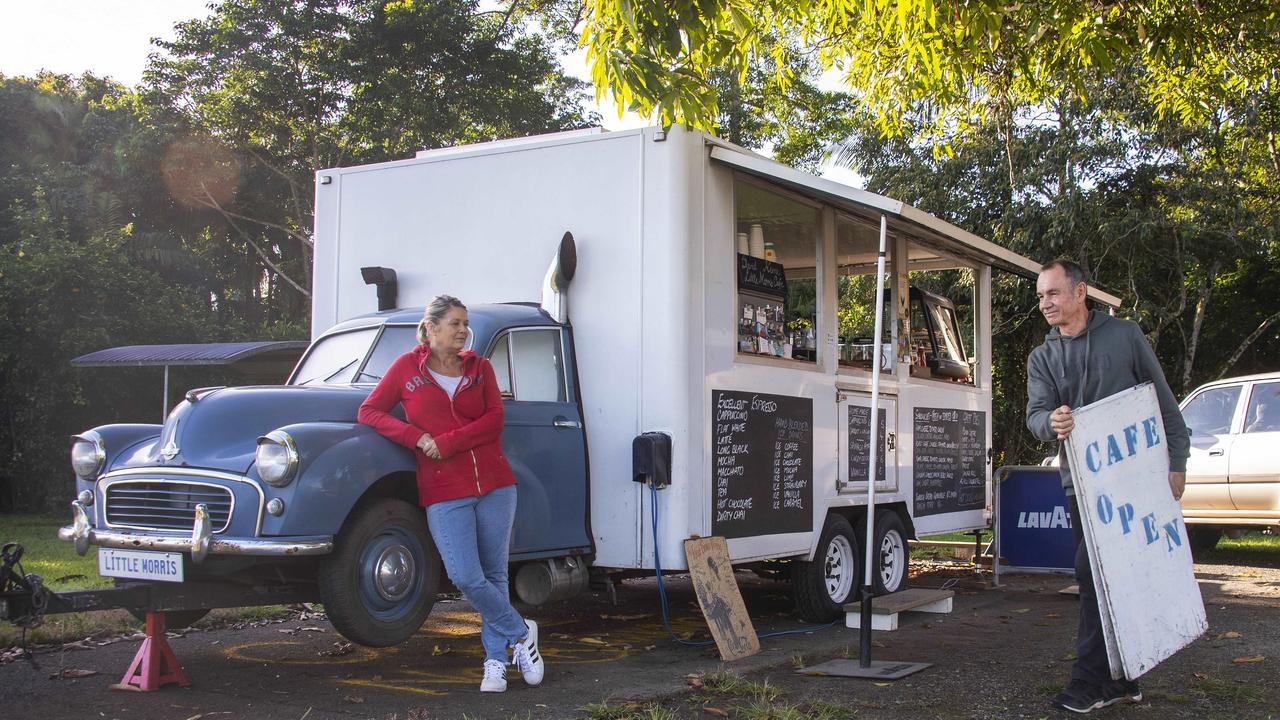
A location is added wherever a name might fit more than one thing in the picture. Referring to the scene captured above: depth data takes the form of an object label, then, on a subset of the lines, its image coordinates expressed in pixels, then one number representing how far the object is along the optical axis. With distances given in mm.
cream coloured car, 10680
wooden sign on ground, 6320
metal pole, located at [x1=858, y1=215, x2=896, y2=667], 5855
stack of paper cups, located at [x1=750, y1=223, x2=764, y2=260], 7477
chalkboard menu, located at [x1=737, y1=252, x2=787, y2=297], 7238
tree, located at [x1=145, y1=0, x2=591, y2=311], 23438
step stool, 7387
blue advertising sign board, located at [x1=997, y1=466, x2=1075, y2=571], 9297
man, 4855
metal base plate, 5684
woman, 5250
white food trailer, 6527
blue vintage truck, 4953
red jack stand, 5340
